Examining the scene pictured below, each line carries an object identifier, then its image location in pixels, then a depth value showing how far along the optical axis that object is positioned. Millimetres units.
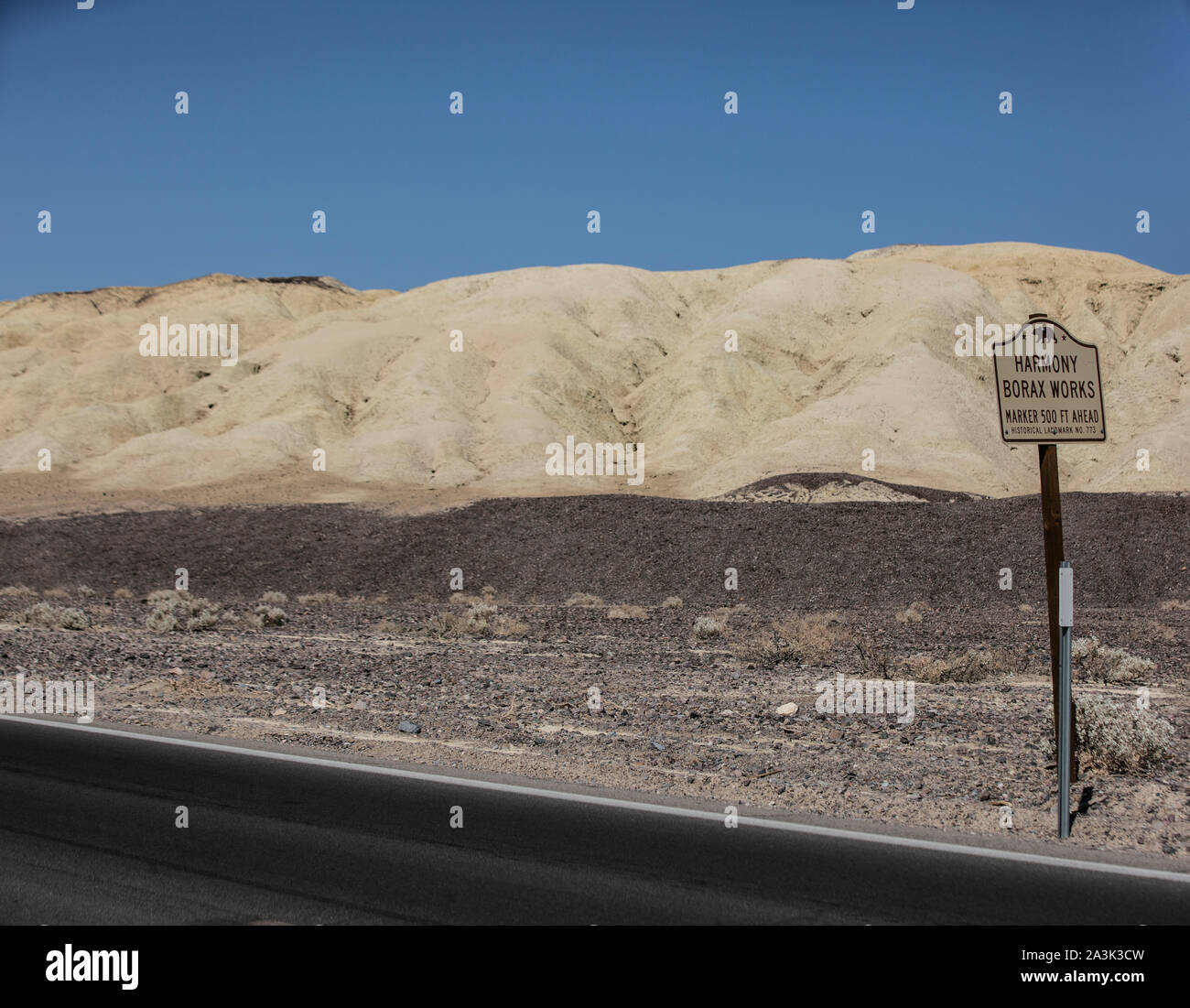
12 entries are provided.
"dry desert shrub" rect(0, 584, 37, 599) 29422
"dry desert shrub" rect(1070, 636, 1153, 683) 14242
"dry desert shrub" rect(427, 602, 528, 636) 20938
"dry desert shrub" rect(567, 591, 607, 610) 27109
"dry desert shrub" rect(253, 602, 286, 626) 22594
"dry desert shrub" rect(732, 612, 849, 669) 16625
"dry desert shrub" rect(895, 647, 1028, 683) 14359
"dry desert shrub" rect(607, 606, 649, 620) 24406
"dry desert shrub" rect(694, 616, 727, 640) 20422
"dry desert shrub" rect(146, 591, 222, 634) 21109
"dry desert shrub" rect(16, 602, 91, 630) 21062
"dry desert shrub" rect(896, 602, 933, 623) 22791
